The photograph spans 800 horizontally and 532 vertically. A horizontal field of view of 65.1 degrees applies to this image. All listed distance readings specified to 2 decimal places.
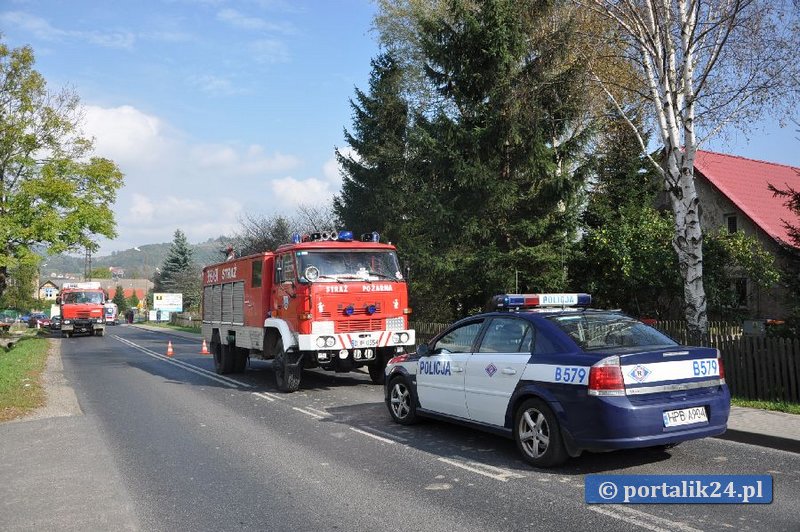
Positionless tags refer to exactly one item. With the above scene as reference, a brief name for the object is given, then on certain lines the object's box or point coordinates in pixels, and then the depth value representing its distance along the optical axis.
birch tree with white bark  12.03
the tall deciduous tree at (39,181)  29.20
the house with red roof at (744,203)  21.09
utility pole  82.04
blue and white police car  5.48
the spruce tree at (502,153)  16.41
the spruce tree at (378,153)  26.48
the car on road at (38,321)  57.50
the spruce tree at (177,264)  75.29
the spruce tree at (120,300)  116.56
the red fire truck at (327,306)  11.18
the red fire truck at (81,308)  36.76
